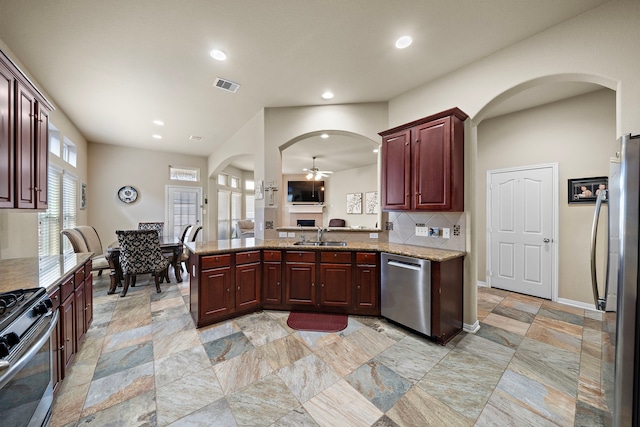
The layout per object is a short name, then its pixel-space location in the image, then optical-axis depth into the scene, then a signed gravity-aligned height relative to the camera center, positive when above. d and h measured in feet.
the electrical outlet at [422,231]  9.71 -0.76
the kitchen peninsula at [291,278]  8.67 -2.63
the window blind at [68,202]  13.87 +0.66
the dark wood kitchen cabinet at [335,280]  9.68 -2.78
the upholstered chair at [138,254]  11.88 -2.12
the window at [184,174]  21.38 +3.63
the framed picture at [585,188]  10.11 +1.10
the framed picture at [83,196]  16.47 +1.20
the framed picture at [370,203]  24.98 +1.05
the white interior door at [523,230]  11.47 -0.88
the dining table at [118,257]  12.37 -2.45
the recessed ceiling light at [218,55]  7.87 +5.40
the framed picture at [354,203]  26.35 +1.10
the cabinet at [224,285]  8.68 -2.86
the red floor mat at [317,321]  8.77 -4.27
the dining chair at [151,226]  17.76 -1.02
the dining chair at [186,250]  14.78 -2.44
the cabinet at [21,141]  5.47 +1.86
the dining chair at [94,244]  12.73 -1.88
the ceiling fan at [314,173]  22.44 +3.80
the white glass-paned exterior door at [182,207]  21.04 +0.49
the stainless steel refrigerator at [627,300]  3.68 -1.39
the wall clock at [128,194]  19.13 +1.52
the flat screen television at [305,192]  27.81 +2.44
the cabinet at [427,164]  8.16 +1.82
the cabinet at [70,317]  5.44 -2.83
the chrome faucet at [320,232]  11.19 -0.93
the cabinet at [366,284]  9.44 -2.90
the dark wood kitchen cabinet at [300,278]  9.91 -2.77
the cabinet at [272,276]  10.07 -2.72
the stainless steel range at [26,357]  3.20 -2.15
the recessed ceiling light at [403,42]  7.26 +5.38
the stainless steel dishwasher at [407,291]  7.88 -2.81
